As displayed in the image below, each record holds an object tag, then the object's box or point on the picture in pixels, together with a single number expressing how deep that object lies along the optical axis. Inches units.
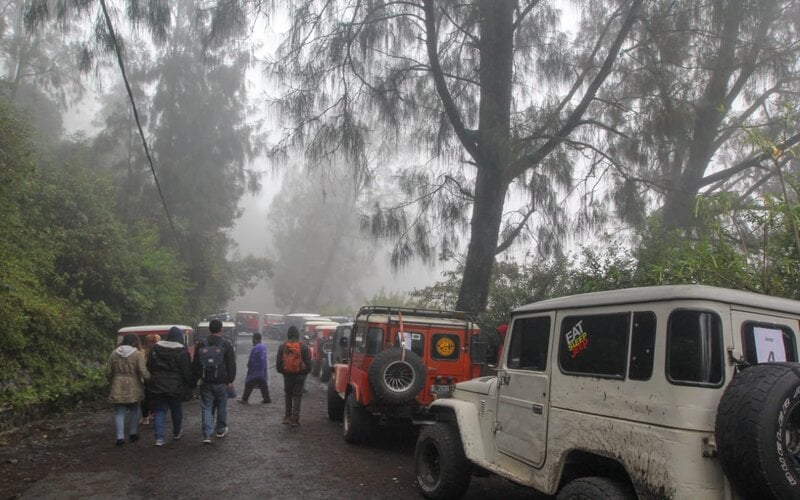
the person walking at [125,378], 315.6
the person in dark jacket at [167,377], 316.5
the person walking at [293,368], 384.2
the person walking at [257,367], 457.7
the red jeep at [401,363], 313.6
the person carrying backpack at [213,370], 322.0
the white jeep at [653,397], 122.6
